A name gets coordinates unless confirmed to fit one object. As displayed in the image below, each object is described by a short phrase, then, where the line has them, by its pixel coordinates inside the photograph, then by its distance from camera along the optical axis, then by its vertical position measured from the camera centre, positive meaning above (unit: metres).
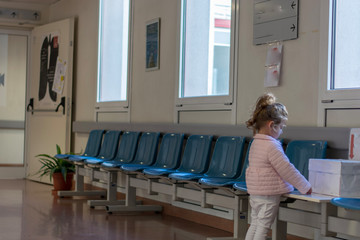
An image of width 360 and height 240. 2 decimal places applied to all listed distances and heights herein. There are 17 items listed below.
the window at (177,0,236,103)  5.61 +0.70
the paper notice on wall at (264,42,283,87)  4.70 +0.46
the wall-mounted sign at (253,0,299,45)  4.57 +0.81
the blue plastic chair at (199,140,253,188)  4.32 -0.44
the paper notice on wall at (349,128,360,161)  3.67 -0.12
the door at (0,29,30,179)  9.82 +0.29
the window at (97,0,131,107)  7.60 +0.86
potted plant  7.85 -0.74
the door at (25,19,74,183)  8.70 +0.36
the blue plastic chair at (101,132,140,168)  6.45 -0.33
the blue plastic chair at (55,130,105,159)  7.38 -0.34
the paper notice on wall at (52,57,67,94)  8.77 +0.60
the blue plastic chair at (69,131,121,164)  6.94 -0.36
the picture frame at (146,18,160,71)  6.55 +0.83
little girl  3.48 -0.27
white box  3.35 -0.30
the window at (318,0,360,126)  4.18 +0.51
